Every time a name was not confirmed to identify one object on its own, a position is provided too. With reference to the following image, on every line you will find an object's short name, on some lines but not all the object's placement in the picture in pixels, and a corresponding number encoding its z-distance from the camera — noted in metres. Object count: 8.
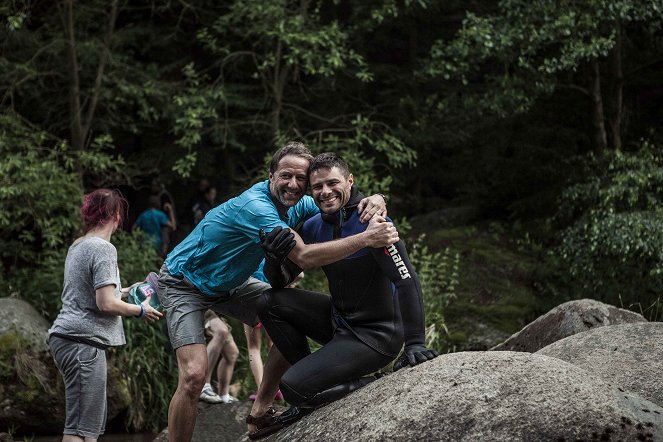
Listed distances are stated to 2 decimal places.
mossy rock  8.88
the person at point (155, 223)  14.07
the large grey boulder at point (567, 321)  7.58
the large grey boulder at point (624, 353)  5.29
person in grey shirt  5.48
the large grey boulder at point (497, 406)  4.20
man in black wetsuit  5.00
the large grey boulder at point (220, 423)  7.54
